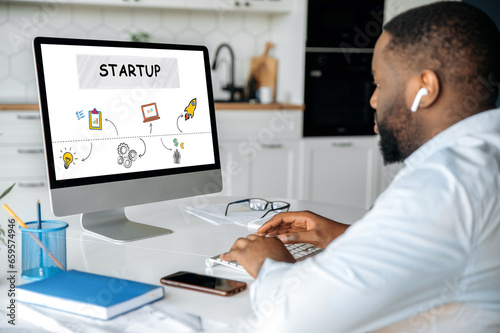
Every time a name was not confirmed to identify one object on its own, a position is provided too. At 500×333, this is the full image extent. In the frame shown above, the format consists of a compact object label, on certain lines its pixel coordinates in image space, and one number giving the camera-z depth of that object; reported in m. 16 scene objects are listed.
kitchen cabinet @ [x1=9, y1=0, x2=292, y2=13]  3.46
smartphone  1.07
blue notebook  0.94
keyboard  1.22
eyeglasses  1.79
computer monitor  1.35
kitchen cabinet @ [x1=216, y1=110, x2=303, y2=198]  3.58
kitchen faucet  3.94
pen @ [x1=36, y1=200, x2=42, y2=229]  1.14
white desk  1.03
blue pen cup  1.11
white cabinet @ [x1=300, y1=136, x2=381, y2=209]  3.83
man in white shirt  0.78
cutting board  4.02
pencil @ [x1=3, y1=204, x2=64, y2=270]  1.10
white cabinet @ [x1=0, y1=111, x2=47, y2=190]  3.16
